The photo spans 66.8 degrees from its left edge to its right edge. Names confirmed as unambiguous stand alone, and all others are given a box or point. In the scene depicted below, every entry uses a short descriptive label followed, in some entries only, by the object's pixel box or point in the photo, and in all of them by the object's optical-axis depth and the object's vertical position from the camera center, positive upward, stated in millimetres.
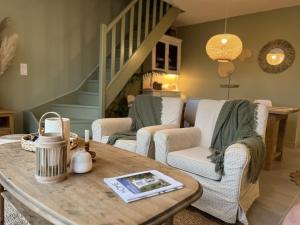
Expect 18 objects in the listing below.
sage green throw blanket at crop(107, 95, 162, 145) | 2820 -289
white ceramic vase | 1164 -387
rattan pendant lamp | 3309 +665
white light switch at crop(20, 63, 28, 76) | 3142 +212
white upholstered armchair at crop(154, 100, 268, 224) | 1660 -589
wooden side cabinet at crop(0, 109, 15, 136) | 2605 -457
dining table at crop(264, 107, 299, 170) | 2910 -471
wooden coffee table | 830 -459
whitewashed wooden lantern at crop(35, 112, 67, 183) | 1017 -327
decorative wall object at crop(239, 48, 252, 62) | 4372 +743
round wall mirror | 4332 +741
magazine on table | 980 -447
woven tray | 1494 -384
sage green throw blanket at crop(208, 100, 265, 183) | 1753 -375
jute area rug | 1546 -997
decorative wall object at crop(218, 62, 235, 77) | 4727 +500
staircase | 3176 +346
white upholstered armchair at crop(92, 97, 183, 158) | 2262 -434
